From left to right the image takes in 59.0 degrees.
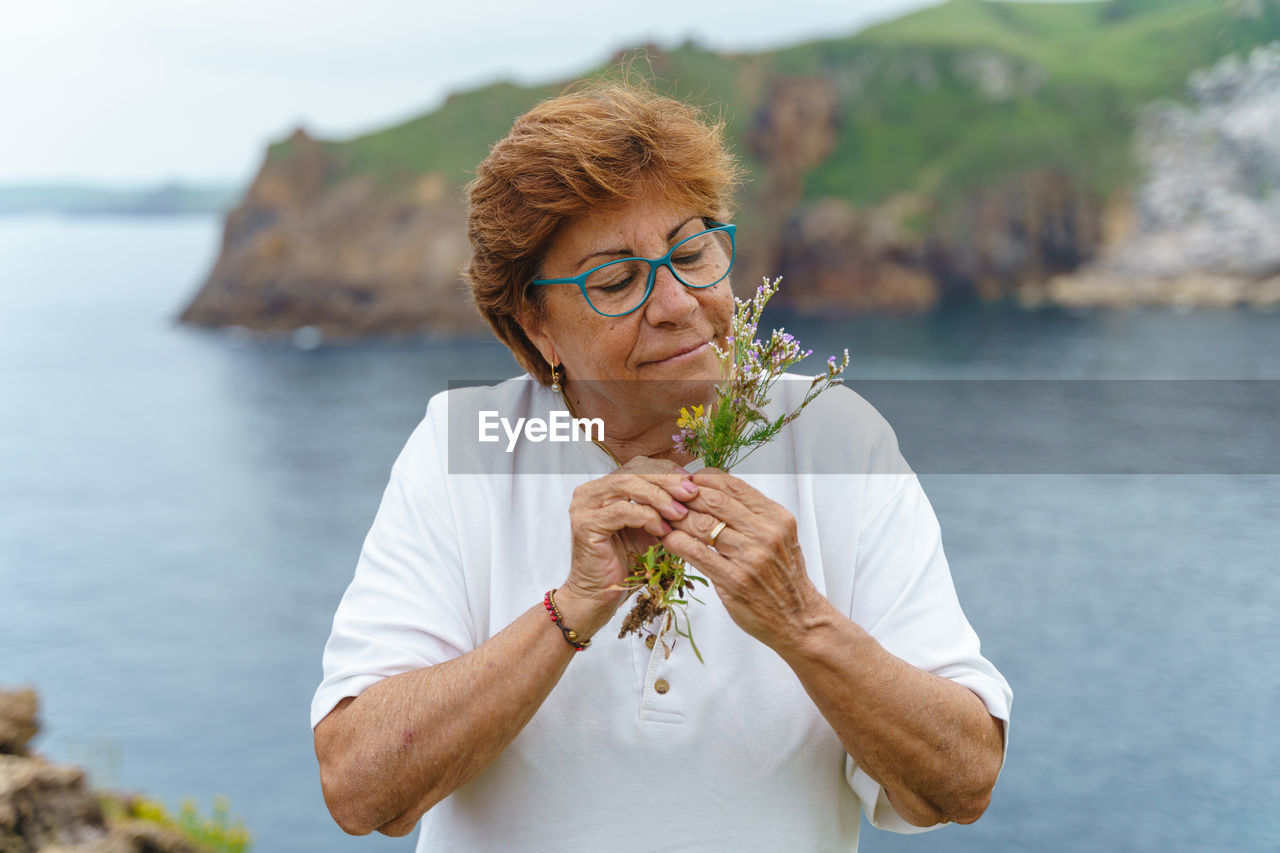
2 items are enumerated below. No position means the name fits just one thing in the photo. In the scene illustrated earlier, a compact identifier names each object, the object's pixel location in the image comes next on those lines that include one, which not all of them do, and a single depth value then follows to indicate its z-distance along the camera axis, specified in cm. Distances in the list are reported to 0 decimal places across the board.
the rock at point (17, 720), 637
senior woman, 180
